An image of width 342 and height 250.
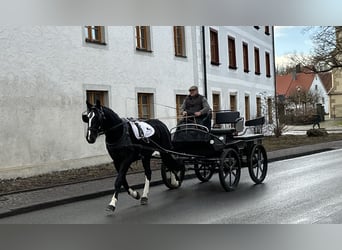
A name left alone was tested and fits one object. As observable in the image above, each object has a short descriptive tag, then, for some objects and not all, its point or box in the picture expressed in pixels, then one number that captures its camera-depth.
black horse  5.84
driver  7.36
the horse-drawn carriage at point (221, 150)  7.17
